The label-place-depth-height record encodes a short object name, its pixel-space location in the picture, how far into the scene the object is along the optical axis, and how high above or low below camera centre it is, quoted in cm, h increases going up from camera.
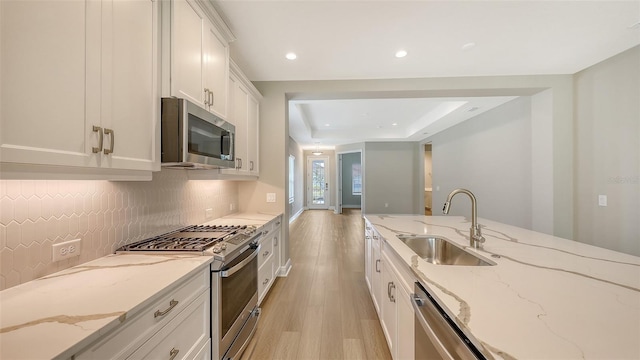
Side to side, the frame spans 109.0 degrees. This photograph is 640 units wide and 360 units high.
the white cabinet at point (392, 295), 122 -77
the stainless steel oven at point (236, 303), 132 -80
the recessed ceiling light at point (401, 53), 240 +138
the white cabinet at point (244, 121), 225 +68
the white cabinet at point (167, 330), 74 -58
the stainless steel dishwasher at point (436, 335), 69 -53
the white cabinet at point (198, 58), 137 +87
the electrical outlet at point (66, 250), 105 -32
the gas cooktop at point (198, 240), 135 -40
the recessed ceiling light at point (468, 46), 228 +138
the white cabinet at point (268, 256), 223 -81
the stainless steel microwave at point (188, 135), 132 +30
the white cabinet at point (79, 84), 72 +38
